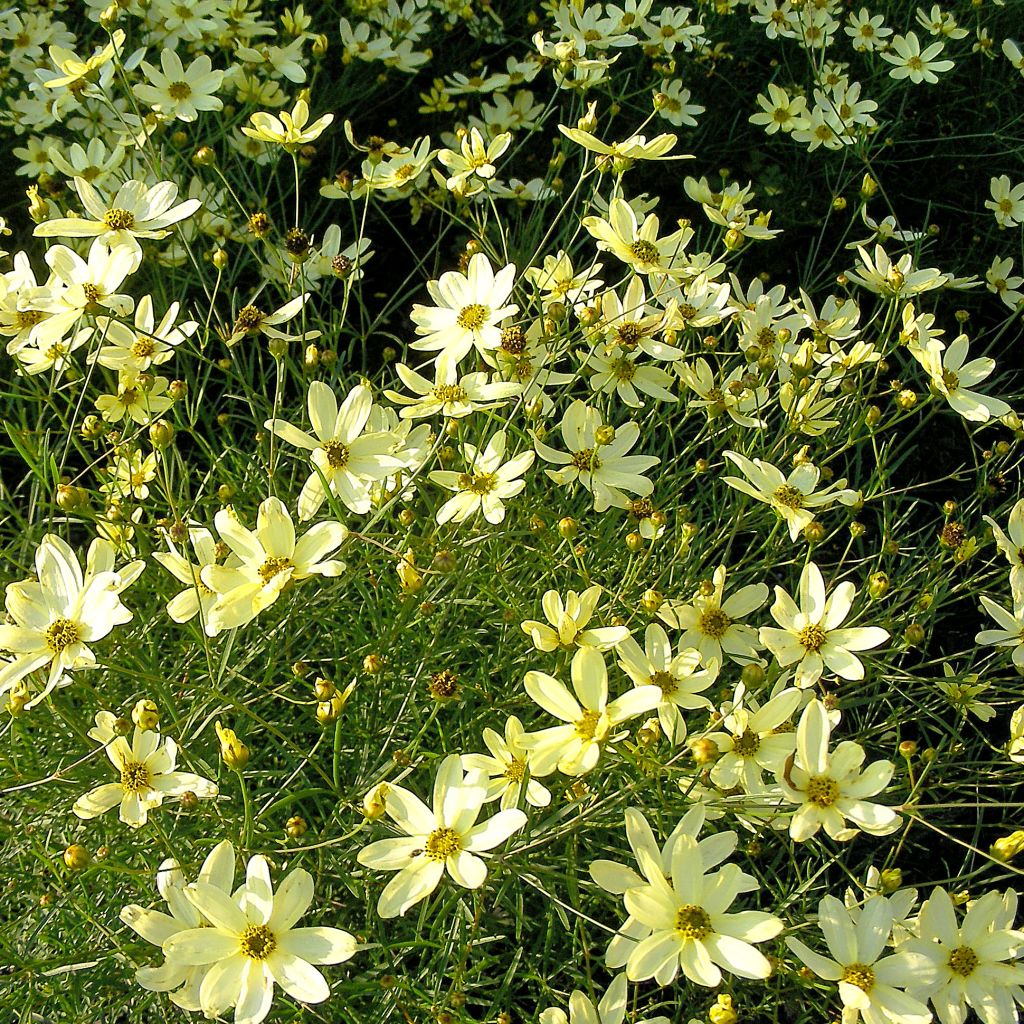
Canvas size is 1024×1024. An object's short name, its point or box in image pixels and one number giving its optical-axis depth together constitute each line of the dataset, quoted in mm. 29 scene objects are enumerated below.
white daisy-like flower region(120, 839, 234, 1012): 379
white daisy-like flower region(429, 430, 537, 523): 451
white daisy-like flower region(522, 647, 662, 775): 389
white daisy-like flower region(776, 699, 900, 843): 389
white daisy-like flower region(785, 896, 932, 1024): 382
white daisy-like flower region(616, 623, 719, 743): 424
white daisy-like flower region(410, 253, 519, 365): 480
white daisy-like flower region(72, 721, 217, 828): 403
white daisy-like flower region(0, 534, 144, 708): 406
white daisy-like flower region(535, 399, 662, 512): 474
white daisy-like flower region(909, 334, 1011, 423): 509
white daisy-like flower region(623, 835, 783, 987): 375
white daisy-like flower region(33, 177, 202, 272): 486
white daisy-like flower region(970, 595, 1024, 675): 470
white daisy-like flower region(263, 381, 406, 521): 436
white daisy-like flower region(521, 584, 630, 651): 425
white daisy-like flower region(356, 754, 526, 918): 384
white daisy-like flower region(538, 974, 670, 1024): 390
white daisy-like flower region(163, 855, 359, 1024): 374
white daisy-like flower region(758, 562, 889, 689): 434
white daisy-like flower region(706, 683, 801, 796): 408
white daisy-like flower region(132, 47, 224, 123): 585
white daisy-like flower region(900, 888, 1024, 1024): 400
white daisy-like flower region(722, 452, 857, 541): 464
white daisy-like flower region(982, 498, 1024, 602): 468
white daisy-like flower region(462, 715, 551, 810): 404
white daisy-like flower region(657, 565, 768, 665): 449
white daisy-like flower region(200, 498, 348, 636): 398
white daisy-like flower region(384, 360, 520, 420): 468
